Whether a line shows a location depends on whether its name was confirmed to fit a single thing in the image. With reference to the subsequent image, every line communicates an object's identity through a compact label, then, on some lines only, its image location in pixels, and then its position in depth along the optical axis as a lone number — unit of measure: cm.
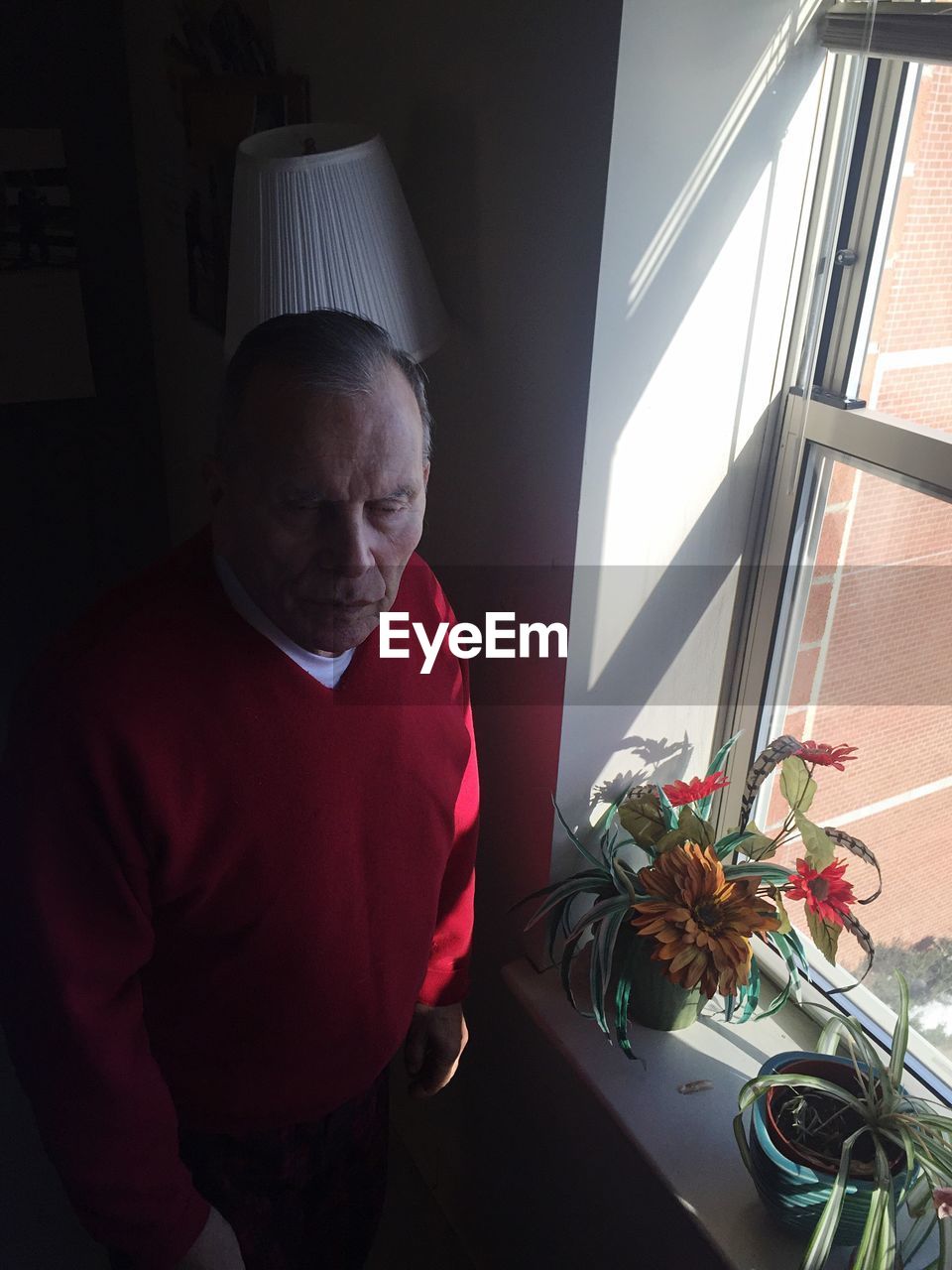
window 112
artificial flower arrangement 119
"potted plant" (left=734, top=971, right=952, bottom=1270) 104
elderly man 102
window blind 99
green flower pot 130
